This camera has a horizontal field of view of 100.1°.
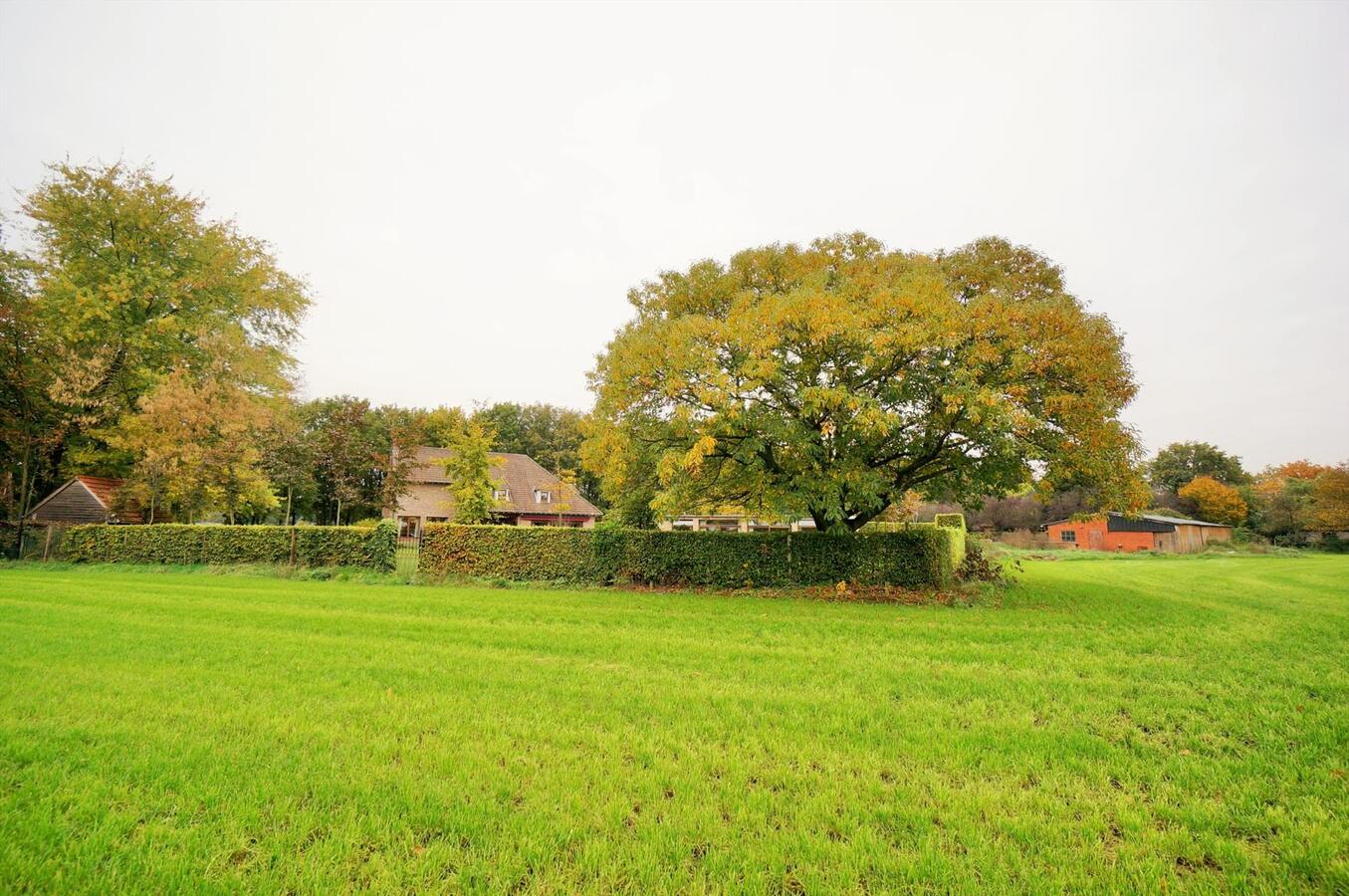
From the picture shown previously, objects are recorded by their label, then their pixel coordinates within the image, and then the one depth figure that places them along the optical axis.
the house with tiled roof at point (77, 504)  23.83
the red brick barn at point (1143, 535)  39.67
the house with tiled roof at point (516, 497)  38.44
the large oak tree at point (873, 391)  11.04
